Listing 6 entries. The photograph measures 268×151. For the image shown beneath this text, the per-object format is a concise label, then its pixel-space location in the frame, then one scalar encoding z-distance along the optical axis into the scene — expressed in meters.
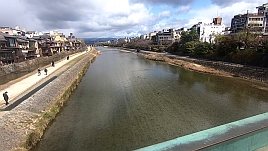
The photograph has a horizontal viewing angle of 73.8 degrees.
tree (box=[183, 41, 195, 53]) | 41.53
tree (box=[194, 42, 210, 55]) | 36.03
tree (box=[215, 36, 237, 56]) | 29.97
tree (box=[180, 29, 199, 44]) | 48.53
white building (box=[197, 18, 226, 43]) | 66.00
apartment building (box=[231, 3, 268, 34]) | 48.69
